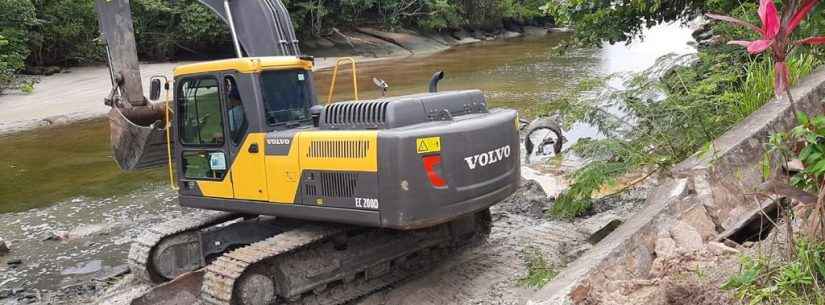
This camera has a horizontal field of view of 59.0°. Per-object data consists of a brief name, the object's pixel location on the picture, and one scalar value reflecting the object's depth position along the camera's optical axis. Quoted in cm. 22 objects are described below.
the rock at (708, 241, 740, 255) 357
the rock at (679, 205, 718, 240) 409
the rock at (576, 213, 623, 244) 617
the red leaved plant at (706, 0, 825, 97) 262
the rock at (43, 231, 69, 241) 879
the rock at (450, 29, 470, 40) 5009
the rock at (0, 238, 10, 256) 830
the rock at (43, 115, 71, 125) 1838
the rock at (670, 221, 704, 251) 388
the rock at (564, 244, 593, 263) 604
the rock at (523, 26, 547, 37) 5900
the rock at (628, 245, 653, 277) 394
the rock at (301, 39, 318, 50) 4044
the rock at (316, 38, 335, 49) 4066
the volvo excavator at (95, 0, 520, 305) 531
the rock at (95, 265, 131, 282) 728
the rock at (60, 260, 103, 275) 760
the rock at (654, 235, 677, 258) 388
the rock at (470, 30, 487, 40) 5256
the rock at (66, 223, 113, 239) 895
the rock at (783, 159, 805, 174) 338
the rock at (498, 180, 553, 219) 815
